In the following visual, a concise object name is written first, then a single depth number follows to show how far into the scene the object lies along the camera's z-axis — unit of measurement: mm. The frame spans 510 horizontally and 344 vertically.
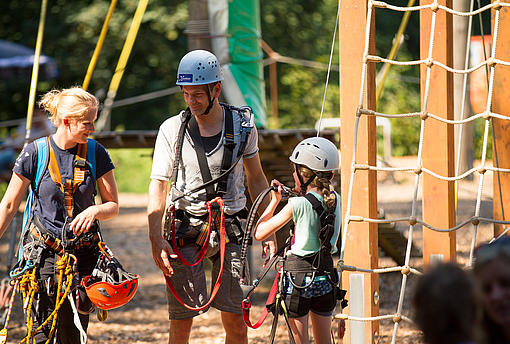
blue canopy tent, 36531
